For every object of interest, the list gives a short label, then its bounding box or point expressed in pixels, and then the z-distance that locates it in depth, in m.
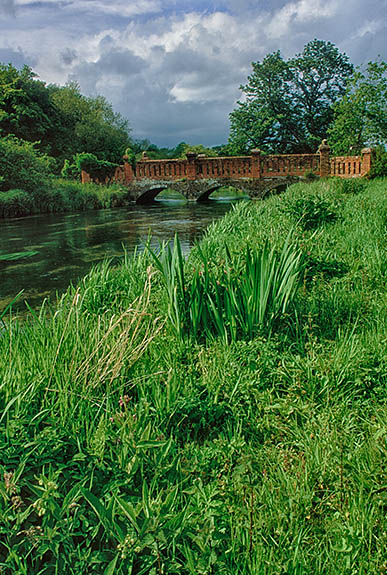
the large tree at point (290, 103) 34.22
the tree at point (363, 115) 21.61
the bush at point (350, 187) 11.88
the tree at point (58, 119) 31.02
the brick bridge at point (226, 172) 22.34
